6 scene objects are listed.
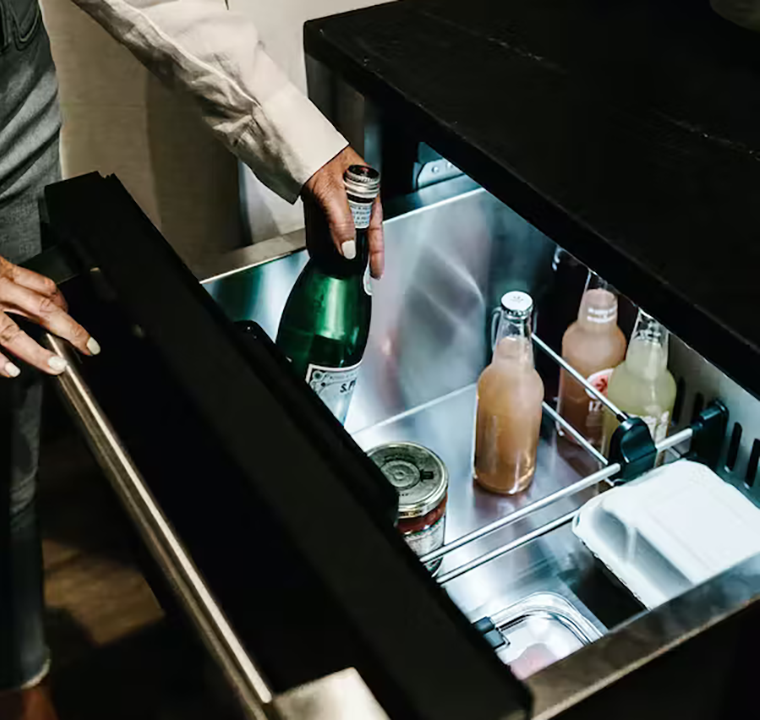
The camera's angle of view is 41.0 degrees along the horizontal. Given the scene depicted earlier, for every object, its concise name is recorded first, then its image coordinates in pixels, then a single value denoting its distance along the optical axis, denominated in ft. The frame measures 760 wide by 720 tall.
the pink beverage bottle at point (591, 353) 3.21
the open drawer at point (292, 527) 1.44
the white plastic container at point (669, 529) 2.78
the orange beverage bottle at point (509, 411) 3.06
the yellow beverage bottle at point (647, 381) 3.08
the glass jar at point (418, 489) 2.62
